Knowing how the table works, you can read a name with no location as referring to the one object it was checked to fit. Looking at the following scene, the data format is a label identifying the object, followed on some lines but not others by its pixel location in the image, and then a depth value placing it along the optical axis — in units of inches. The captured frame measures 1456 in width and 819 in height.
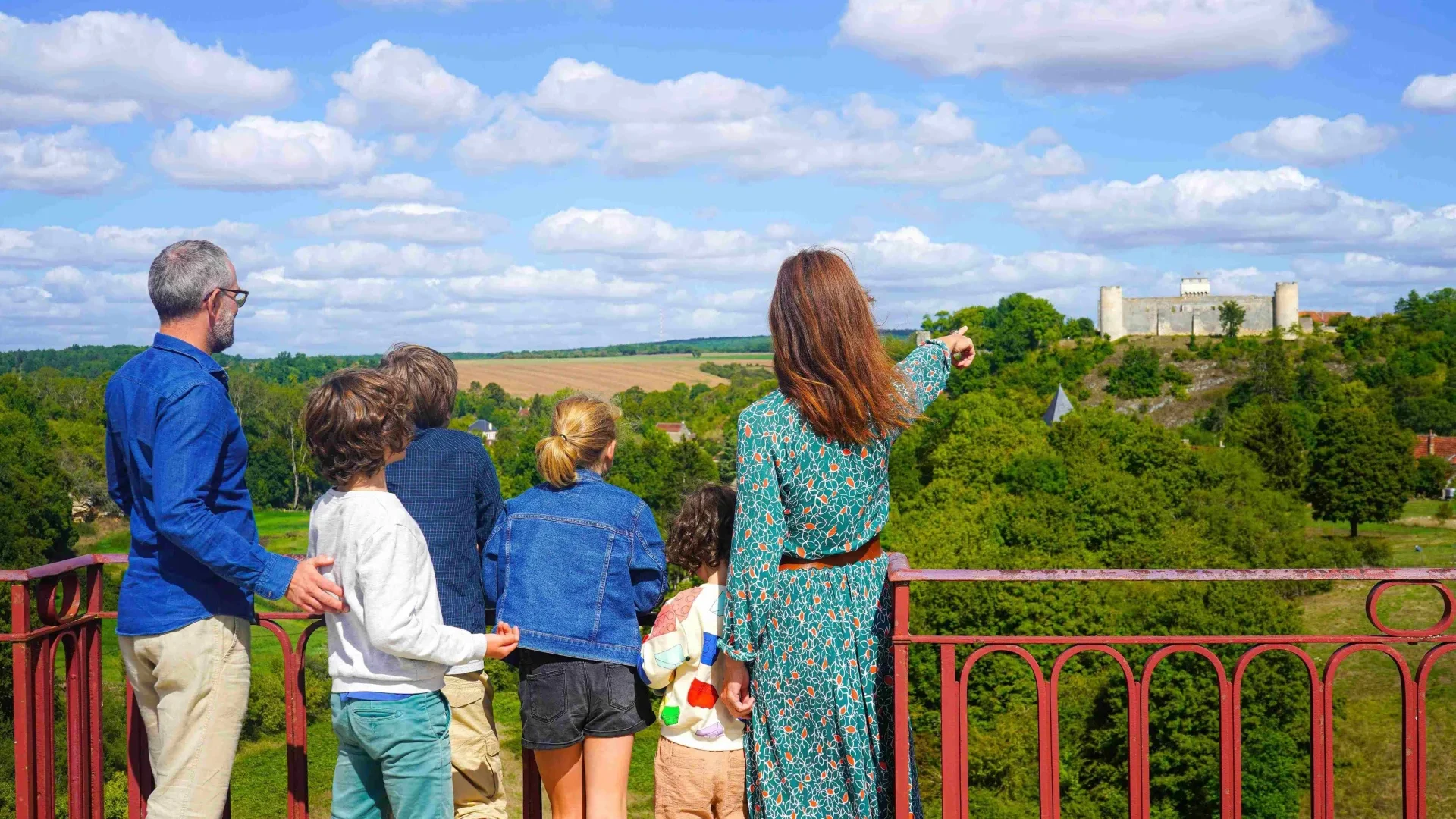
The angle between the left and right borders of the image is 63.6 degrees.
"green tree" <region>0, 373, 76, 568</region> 1899.4
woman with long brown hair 122.5
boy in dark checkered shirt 141.3
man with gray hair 118.3
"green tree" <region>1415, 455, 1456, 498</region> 2787.9
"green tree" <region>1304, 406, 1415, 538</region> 2416.3
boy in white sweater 117.4
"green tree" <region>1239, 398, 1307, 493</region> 2492.6
